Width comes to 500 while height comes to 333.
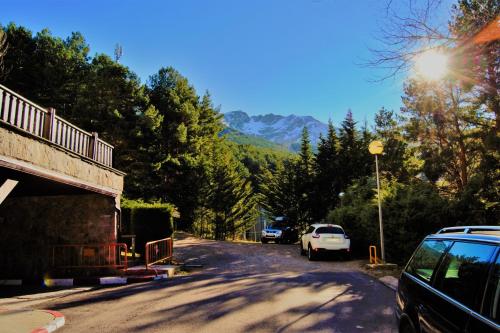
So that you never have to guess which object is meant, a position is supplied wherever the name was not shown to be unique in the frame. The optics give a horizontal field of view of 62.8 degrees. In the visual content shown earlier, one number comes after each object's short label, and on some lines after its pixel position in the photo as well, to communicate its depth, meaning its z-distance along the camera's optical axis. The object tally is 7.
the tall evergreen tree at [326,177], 37.00
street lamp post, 15.45
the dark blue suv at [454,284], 2.78
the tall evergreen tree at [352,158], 36.44
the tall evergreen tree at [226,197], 42.62
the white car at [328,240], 17.89
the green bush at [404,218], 14.35
